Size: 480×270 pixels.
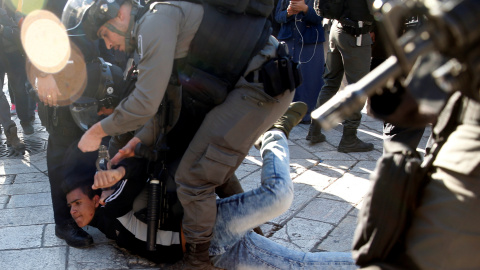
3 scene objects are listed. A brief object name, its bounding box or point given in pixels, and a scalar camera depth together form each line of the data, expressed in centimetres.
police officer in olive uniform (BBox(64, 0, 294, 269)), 251
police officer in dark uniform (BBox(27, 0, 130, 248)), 323
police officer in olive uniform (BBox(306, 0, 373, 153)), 446
